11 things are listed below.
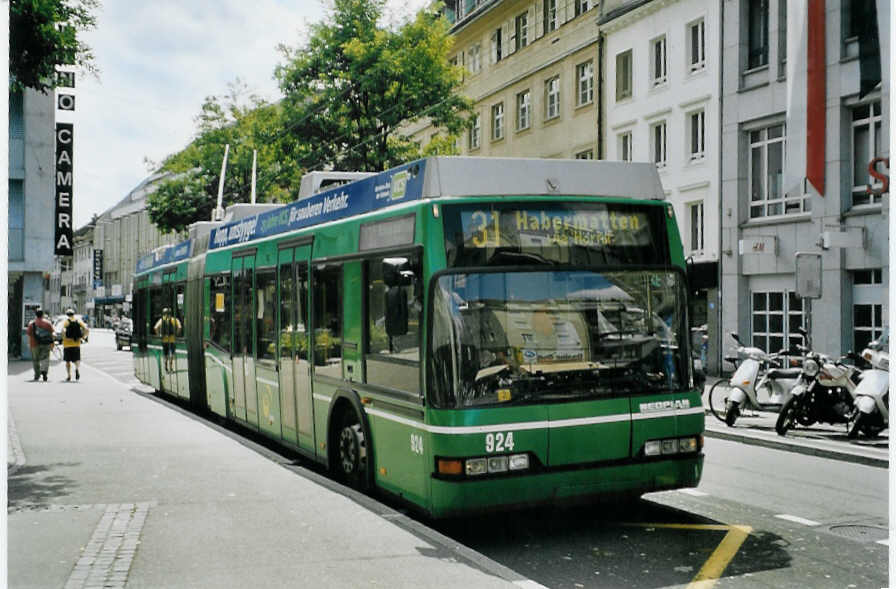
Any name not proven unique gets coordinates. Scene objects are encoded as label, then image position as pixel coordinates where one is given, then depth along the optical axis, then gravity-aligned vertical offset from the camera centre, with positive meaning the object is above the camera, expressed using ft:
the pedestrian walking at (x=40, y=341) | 72.54 -1.95
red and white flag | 69.31 +14.82
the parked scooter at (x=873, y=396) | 39.01 -3.26
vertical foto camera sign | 108.06 +14.01
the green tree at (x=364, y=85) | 105.70 +23.48
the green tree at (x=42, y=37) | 27.84 +7.60
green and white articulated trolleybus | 22.03 -0.56
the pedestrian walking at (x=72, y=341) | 74.79 -2.03
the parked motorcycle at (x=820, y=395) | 41.63 -3.43
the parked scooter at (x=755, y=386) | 45.98 -3.39
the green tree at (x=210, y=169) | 136.52 +20.54
